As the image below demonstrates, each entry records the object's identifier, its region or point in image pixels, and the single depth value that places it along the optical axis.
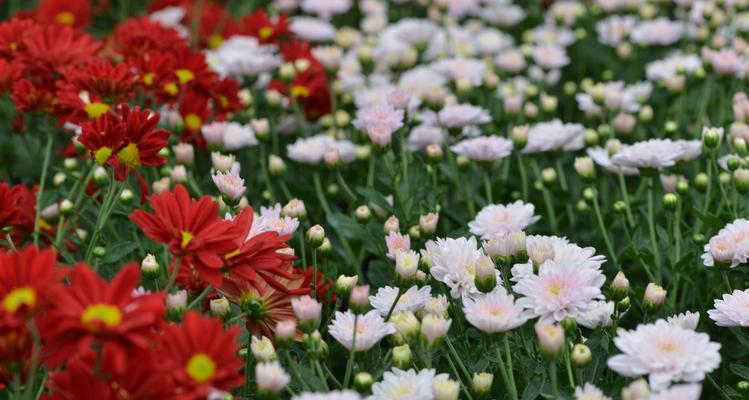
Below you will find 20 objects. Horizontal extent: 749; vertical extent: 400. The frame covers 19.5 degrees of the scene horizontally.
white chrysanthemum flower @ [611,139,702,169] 1.32
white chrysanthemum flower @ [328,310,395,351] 1.14
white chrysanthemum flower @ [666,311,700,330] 1.15
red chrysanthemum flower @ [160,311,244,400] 1.04
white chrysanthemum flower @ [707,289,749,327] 1.17
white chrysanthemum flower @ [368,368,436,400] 1.11
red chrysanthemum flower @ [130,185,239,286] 1.11
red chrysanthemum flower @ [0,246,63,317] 1.03
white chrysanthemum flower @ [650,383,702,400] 1.05
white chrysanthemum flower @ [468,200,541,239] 1.27
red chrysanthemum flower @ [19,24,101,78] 1.40
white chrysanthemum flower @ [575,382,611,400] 1.08
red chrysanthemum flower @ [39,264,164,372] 1.03
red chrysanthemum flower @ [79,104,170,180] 1.21
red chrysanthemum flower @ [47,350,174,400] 1.03
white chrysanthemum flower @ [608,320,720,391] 1.08
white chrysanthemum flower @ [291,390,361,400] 1.05
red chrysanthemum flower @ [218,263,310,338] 1.18
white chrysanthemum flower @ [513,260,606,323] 1.12
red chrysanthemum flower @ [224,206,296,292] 1.14
